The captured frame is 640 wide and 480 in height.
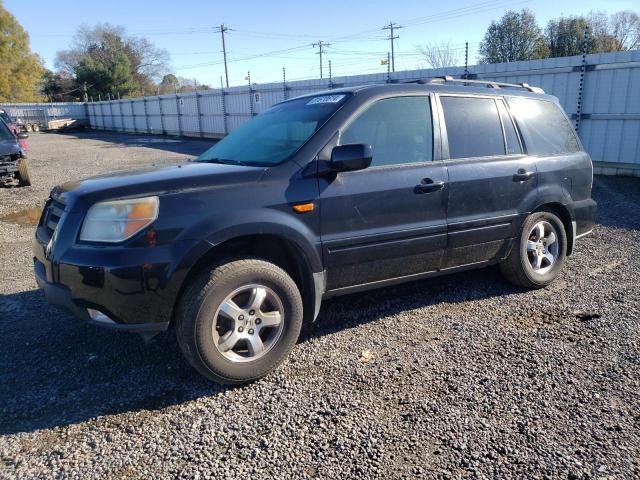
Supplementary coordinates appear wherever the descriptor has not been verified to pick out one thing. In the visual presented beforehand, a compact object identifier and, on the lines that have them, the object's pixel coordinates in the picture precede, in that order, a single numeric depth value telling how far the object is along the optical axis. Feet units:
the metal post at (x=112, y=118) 141.61
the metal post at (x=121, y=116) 133.82
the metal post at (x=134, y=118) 125.65
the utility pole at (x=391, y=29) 178.91
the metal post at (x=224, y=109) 82.69
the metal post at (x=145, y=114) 116.98
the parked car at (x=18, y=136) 40.18
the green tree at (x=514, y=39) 143.23
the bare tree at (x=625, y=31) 143.84
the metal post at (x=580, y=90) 37.30
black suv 10.02
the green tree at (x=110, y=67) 202.18
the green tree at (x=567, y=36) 135.85
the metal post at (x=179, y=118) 100.03
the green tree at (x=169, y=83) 265.75
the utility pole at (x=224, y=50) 182.70
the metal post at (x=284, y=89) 69.05
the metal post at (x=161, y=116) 108.91
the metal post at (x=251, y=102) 75.98
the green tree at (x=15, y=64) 205.36
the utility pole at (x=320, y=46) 197.57
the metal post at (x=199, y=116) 91.56
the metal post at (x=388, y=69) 51.90
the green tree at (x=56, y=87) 240.12
